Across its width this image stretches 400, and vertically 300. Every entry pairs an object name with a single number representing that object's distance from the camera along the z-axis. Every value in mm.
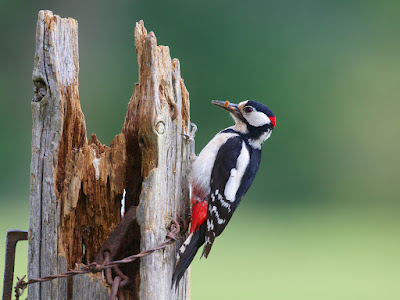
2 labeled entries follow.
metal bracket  4934
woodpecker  5401
